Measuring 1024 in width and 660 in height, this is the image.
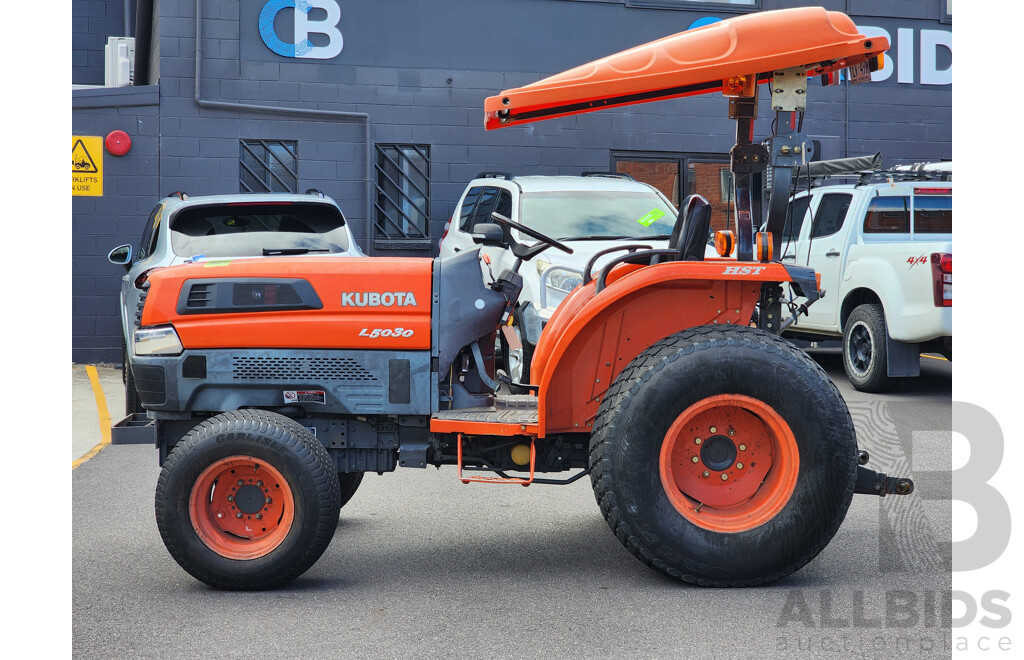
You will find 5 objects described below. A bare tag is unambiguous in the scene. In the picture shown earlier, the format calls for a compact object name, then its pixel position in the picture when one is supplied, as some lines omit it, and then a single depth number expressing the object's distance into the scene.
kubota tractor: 4.68
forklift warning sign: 12.76
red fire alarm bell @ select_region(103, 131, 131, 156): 12.76
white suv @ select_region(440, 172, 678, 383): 9.02
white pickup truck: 10.00
